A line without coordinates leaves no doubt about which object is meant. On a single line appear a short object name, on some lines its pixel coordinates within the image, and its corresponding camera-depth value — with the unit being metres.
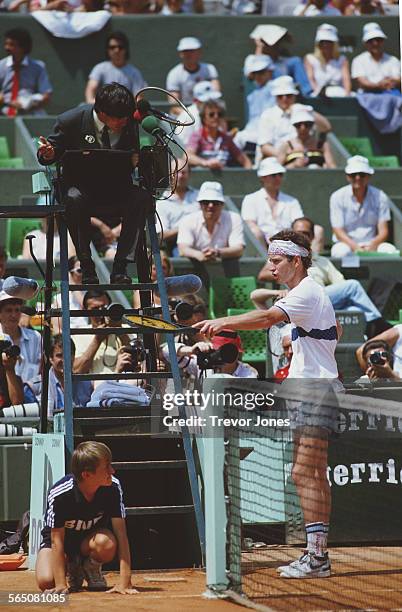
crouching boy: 12.62
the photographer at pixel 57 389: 18.03
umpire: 14.22
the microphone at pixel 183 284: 14.80
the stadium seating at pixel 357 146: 30.72
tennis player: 13.08
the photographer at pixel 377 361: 19.75
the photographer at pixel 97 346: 19.08
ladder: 13.84
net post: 12.29
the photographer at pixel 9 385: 17.86
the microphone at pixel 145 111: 14.31
